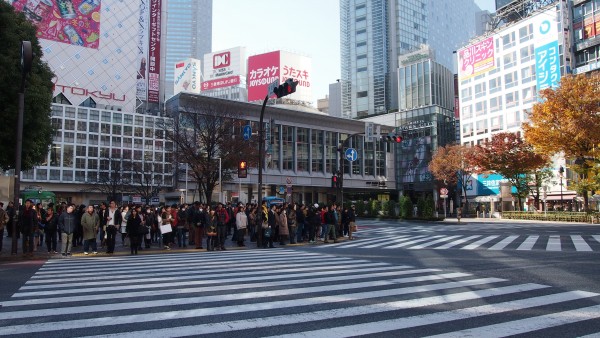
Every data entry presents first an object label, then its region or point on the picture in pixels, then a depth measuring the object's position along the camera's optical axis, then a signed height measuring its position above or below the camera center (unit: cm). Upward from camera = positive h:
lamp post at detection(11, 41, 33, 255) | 1185 +165
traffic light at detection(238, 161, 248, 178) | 2072 +143
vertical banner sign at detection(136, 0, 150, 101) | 8256 +2744
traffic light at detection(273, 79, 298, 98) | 1455 +365
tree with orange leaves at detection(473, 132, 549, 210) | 3884 +363
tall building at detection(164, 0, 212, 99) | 19000 +7160
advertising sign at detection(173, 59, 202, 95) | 9831 +2786
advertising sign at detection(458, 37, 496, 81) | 6224 +2020
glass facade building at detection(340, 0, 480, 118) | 9488 +3380
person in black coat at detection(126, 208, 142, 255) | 1488 -84
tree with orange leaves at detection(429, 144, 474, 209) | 5038 +392
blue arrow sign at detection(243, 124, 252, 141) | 2809 +439
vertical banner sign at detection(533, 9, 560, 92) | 5000 +1707
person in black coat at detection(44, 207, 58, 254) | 1530 -95
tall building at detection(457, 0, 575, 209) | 5066 +1602
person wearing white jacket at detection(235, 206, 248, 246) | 1794 -92
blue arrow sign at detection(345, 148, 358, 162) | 2613 +269
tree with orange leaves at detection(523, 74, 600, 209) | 2883 +495
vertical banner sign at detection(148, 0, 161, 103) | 8269 +2788
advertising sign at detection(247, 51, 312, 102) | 7565 +2262
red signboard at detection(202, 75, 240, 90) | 8710 +2340
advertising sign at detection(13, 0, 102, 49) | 6644 +2833
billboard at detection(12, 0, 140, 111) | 6819 +2525
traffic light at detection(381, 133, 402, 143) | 2228 +305
